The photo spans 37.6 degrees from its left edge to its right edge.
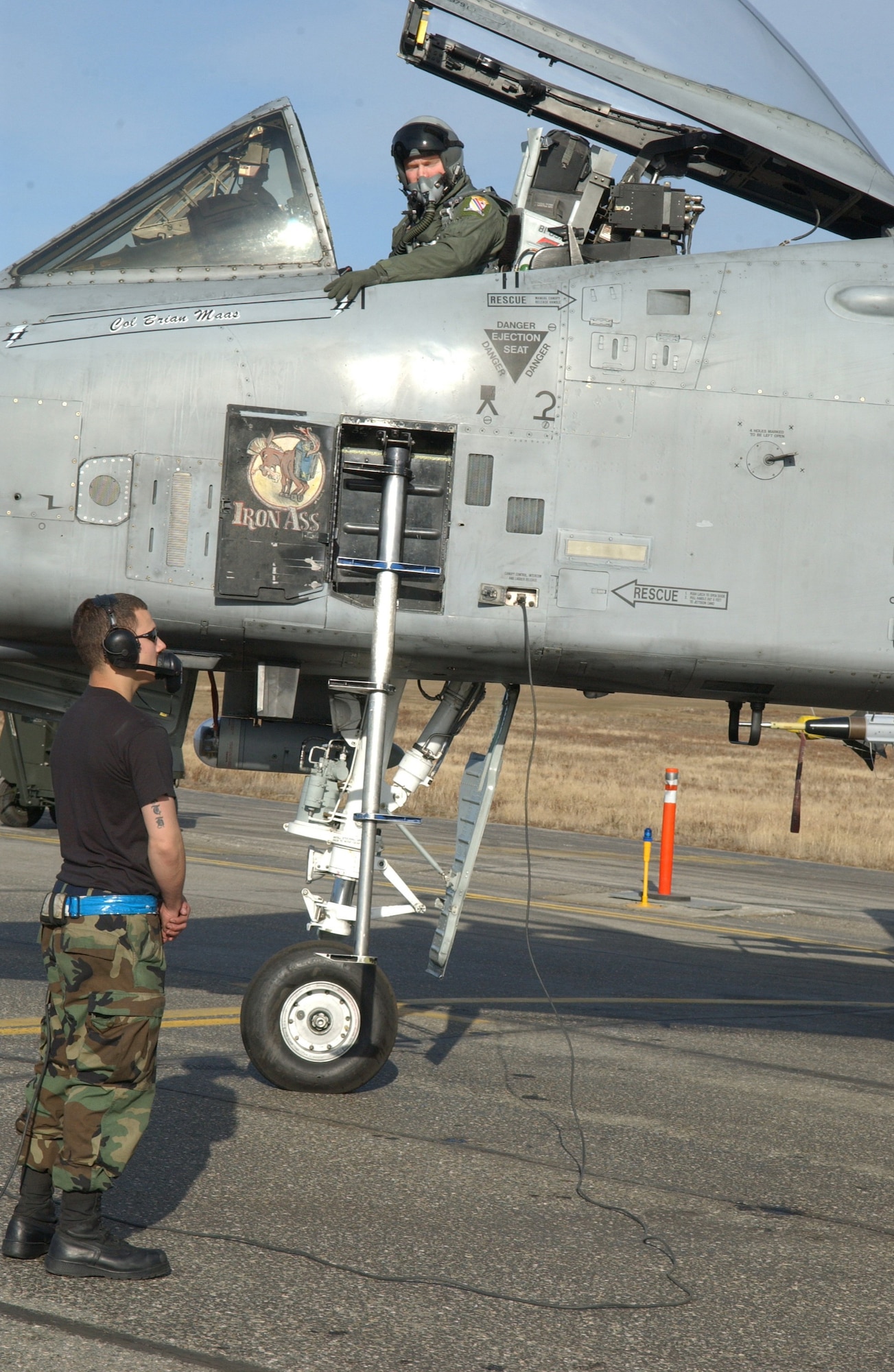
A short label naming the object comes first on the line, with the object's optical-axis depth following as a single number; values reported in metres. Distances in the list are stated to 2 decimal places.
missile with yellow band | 12.66
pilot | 6.76
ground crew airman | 4.21
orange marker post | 17.41
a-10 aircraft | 6.49
